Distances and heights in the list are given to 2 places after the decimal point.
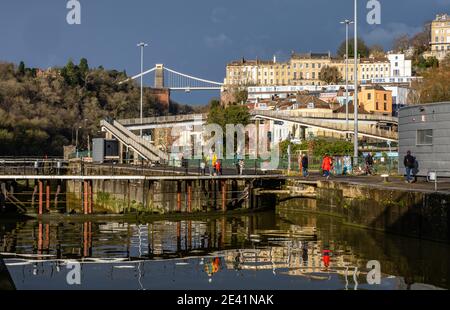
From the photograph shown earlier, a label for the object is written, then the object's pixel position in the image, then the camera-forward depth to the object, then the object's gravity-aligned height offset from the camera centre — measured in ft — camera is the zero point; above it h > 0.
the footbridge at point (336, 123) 289.17 +16.10
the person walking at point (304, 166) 150.20 -0.53
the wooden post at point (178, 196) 145.38 -6.26
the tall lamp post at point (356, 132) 162.84 +6.64
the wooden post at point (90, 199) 144.46 -6.92
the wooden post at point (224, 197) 146.41 -6.47
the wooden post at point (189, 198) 145.10 -6.64
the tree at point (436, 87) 278.05 +28.61
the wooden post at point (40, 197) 143.33 -6.58
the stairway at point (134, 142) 249.34 +7.05
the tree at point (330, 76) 593.83 +68.16
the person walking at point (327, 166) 143.54 -0.50
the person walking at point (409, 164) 120.88 -0.08
